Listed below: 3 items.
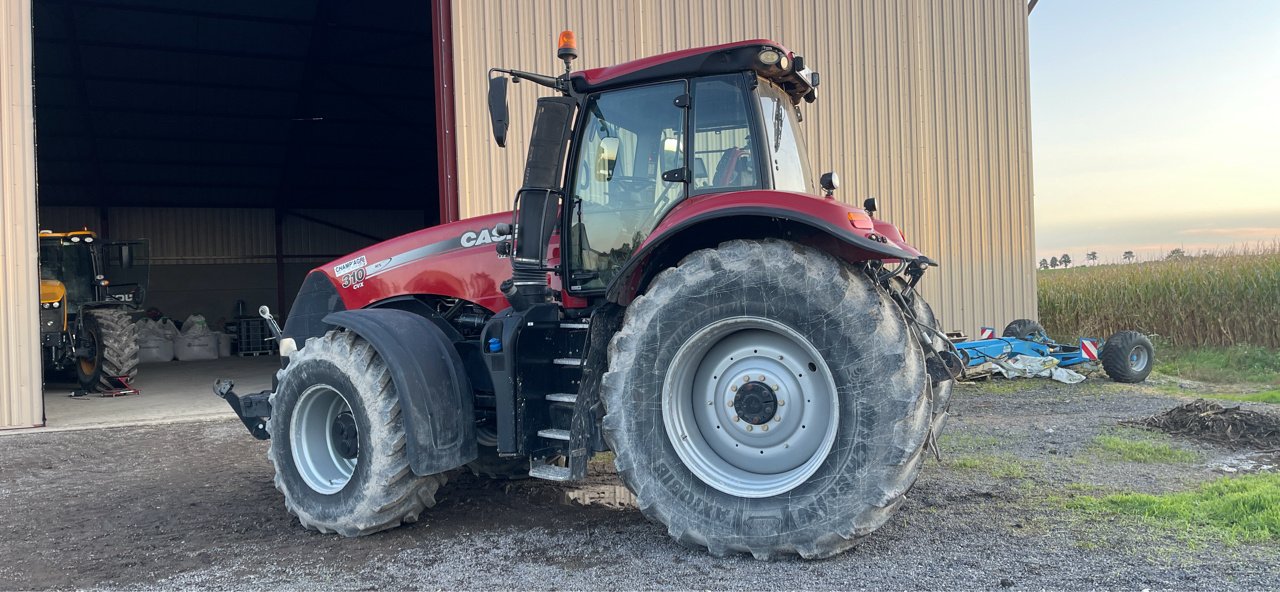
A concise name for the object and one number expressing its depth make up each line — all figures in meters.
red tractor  3.77
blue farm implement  10.35
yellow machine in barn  13.15
